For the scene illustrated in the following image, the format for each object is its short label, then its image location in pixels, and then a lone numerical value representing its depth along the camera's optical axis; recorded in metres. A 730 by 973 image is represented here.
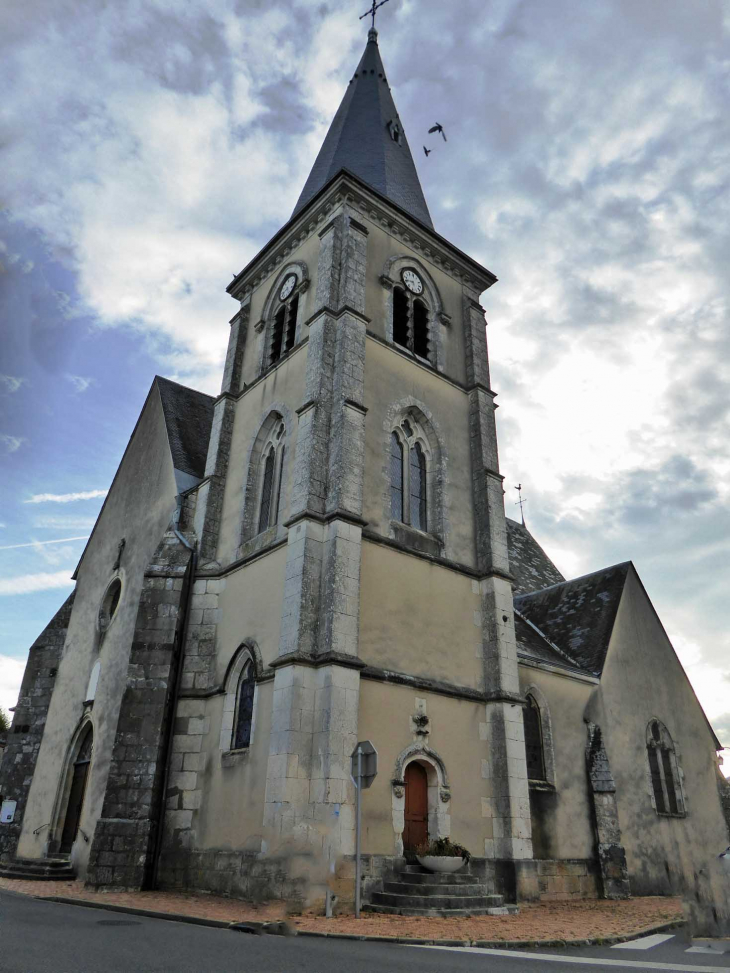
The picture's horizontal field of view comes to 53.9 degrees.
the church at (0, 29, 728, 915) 12.48
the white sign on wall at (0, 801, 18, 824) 18.09
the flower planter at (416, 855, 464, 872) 11.75
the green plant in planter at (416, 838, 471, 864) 11.98
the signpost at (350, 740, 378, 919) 10.36
